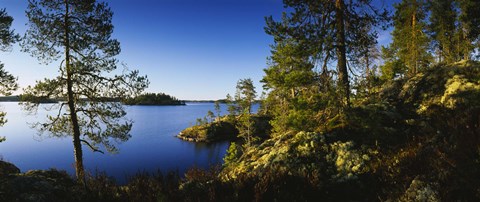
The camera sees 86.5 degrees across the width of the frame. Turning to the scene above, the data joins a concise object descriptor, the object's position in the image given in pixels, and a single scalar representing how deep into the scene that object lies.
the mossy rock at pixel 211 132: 70.00
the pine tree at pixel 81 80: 13.13
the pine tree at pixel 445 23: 27.64
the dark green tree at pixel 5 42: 11.99
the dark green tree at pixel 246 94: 52.16
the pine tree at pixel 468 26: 25.68
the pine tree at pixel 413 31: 25.81
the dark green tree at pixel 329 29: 10.46
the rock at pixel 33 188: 5.33
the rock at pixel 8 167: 11.91
